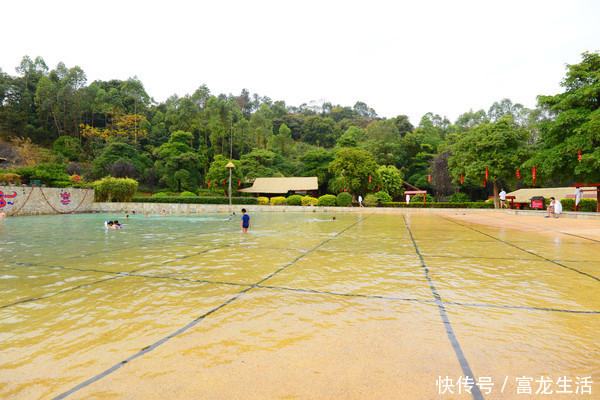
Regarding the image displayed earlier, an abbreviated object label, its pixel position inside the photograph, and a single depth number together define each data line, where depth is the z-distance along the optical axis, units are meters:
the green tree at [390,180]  43.34
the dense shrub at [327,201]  36.03
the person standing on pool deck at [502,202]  27.89
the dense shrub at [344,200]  35.91
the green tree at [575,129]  19.53
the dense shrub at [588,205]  24.94
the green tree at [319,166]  47.84
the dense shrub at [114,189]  35.31
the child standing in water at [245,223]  12.36
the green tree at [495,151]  30.69
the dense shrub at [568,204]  26.63
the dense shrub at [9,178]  29.89
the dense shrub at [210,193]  43.84
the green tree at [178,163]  46.36
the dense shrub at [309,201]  36.64
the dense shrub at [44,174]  32.78
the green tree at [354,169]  38.80
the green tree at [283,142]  67.94
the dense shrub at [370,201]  36.44
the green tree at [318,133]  80.88
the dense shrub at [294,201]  37.00
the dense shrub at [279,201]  37.34
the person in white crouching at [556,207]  19.67
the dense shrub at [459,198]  41.22
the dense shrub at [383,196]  37.94
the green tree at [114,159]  47.06
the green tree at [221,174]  43.91
